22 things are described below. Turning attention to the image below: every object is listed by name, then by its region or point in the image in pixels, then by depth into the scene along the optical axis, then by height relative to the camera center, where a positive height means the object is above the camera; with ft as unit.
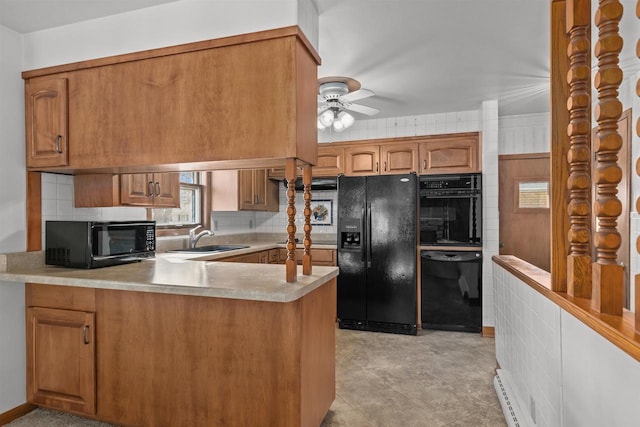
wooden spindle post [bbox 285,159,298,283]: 6.28 -0.43
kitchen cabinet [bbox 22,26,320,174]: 6.21 +1.91
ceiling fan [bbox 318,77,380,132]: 10.38 +3.27
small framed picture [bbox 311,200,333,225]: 16.74 -0.10
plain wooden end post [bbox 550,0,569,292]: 5.04 +0.87
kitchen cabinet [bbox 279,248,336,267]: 14.40 -1.77
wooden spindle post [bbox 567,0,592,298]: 4.46 +0.79
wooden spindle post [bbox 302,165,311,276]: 6.78 -0.44
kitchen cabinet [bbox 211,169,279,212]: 14.26 +0.81
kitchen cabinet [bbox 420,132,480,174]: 13.66 +2.09
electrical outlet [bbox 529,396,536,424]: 5.88 -3.17
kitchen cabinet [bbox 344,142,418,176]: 14.21 +2.02
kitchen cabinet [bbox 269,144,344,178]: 15.11 +2.03
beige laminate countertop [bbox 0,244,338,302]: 5.78 -1.18
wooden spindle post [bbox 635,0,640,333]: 2.98 -0.59
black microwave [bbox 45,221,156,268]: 7.63 -0.66
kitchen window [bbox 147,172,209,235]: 12.61 +0.06
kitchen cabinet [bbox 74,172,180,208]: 8.68 +0.53
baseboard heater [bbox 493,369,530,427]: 6.50 -3.80
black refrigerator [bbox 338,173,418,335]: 13.26 -1.57
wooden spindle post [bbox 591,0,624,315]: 3.57 +0.51
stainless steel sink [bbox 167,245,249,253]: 12.33 -1.32
